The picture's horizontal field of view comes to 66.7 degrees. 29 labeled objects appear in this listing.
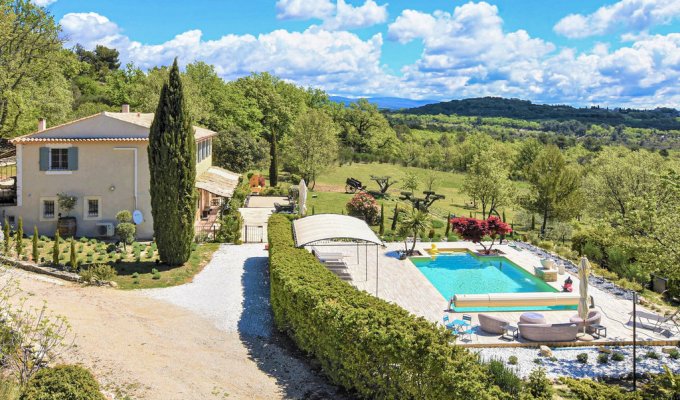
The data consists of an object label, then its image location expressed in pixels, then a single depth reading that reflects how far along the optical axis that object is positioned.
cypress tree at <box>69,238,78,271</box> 20.83
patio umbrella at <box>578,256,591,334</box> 16.72
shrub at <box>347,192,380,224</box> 34.81
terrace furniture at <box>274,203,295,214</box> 36.70
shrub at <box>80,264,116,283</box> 19.94
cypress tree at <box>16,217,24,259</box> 21.86
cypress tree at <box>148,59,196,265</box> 22.36
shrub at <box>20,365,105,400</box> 9.05
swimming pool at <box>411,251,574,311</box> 22.97
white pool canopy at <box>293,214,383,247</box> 20.53
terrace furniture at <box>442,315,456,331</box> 16.73
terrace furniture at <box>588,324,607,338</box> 16.81
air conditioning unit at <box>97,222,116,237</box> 27.53
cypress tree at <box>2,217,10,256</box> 20.50
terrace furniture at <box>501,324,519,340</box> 16.72
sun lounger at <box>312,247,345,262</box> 23.22
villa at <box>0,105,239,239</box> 27.45
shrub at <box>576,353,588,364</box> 15.01
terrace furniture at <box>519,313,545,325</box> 17.19
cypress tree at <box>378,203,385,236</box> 32.06
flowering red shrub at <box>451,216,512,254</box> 27.20
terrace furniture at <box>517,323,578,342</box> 16.30
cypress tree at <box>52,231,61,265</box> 21.08
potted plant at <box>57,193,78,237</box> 27.30
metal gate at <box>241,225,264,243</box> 29.54
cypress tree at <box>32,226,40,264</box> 21.56
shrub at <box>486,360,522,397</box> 9.57
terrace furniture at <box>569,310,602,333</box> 16.98
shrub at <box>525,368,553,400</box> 9.44
